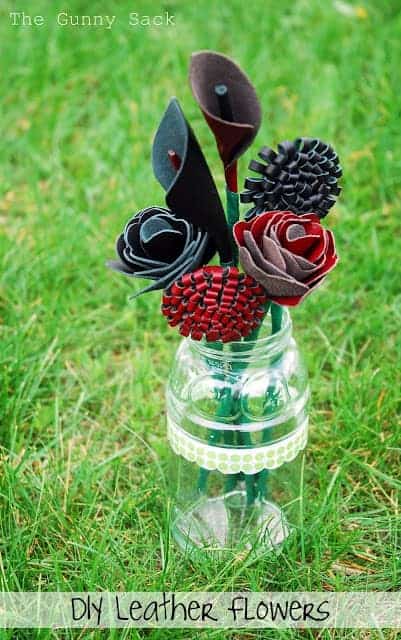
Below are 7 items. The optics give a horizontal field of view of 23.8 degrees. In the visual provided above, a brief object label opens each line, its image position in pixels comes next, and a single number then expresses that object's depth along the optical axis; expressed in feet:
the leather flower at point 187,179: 3.70
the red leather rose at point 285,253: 3.74
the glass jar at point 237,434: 4.43
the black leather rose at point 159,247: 3.87
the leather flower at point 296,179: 3.98
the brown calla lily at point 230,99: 3.71
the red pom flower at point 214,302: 3.83
